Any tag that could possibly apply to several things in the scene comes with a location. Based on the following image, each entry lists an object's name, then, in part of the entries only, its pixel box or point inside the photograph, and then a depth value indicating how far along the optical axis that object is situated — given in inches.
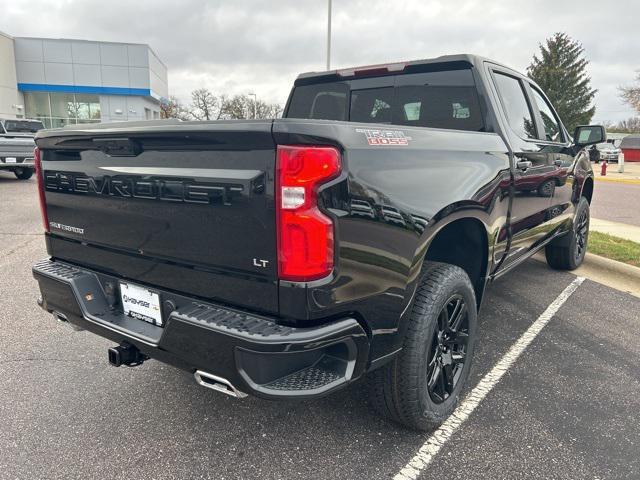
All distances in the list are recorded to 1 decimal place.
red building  1288.1
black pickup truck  68.4
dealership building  1416.1
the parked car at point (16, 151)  488.2
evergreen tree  1764.3
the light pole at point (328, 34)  726.1
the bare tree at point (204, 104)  2241.6
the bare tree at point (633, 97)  1355.8
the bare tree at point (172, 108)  1912.6
